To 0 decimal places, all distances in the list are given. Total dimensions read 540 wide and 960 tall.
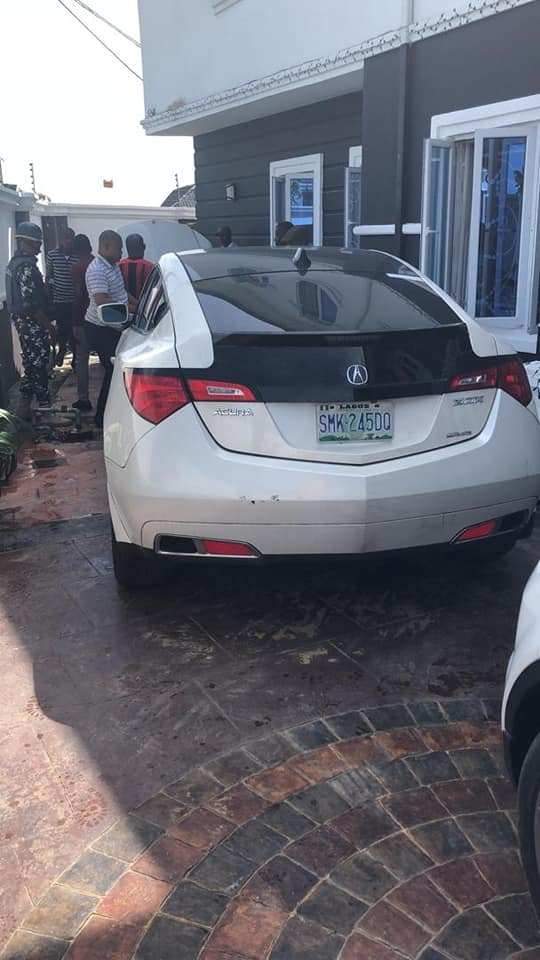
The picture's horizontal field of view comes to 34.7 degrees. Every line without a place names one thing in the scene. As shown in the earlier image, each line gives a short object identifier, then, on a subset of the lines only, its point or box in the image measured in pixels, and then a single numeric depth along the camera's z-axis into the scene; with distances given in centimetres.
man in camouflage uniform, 827
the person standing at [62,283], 952
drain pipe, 740
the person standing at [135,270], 855
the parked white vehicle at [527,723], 205
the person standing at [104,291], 789
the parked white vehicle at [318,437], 333
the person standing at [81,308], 902
